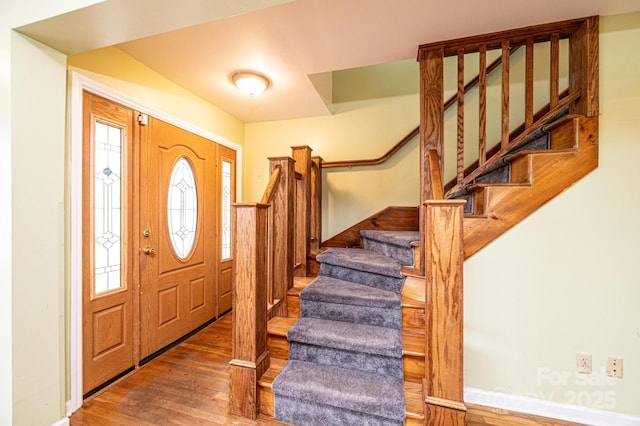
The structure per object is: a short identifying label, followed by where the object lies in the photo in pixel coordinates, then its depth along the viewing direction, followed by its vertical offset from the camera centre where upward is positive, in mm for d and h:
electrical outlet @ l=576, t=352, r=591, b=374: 1608 -935
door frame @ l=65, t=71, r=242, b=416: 1648 -163
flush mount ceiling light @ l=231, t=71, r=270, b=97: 2299 +1143
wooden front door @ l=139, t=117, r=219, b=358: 2199 -236
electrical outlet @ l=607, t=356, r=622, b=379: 1572 -937
